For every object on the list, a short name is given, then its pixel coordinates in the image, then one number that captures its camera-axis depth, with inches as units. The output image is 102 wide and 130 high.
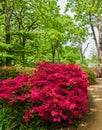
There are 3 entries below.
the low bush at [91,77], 239.2
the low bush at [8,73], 186.1
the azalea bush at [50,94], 109.2
